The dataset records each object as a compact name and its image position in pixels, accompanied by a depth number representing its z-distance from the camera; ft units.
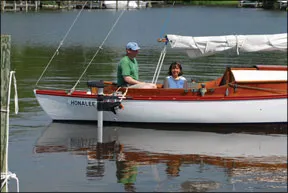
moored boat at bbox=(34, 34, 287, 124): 50.60
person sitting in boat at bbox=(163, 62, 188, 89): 52.03
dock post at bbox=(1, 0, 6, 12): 275.59
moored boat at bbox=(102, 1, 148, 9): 339.77
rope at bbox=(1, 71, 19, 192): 33.01
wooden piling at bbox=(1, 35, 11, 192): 32.07
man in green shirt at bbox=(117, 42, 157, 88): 52.42
